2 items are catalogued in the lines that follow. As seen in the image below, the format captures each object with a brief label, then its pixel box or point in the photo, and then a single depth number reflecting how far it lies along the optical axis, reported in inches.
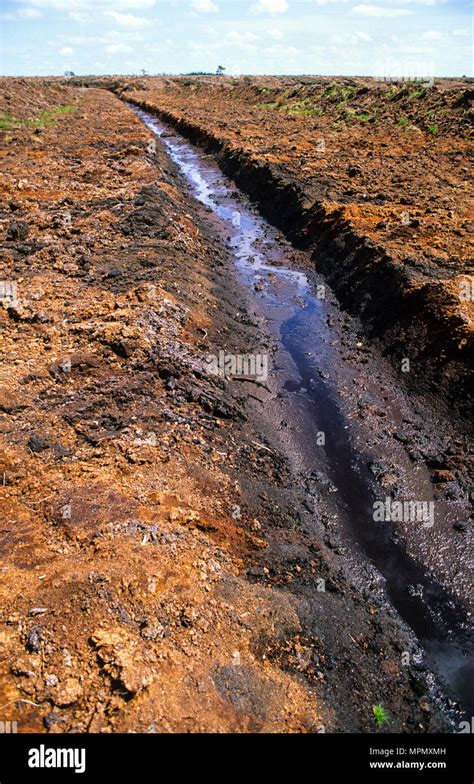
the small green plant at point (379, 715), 168.1
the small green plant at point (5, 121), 995.6
